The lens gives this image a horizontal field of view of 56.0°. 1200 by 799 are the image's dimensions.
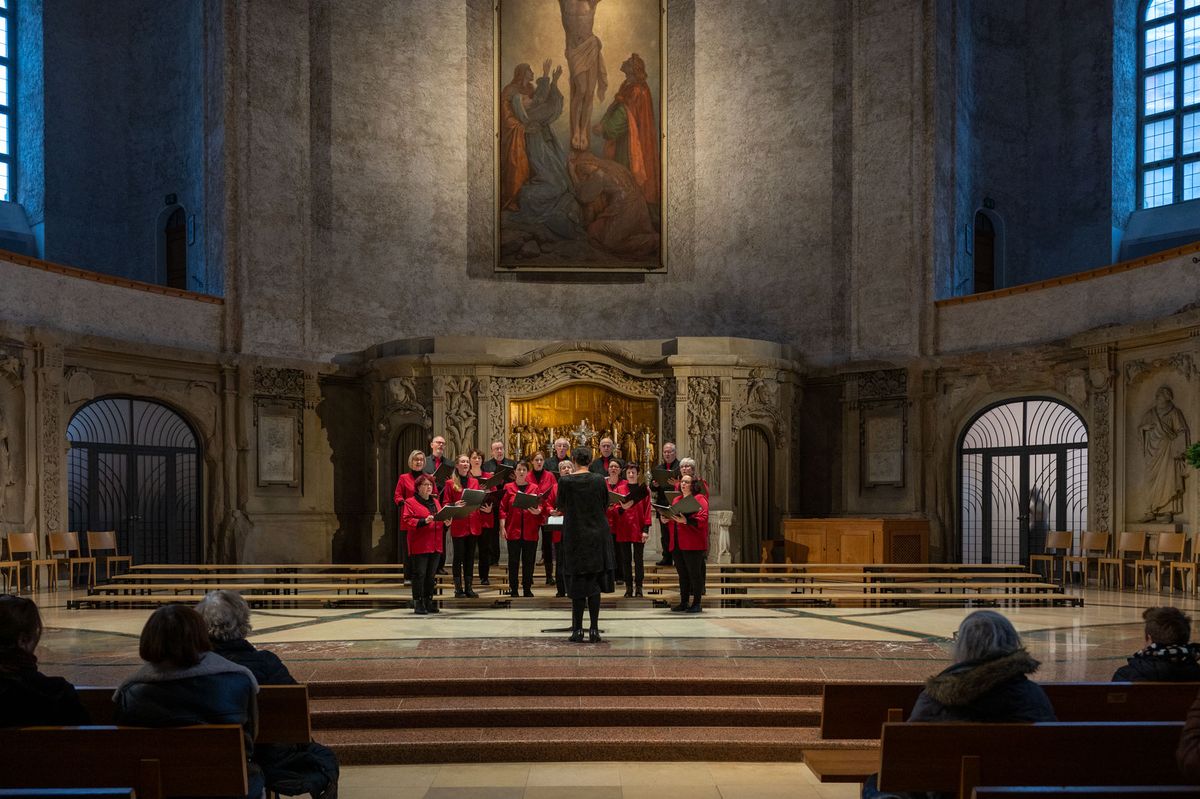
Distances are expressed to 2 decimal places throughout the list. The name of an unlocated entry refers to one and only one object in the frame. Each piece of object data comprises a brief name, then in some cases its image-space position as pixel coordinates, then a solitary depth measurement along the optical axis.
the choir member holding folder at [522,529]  12.58
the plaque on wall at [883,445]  18.89
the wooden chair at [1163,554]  14.33
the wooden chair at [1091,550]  15.56
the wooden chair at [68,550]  14.86
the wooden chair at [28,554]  14.58
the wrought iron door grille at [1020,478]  17.34
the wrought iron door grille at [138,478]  17.06
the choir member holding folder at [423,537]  10.79
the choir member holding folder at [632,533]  12.27
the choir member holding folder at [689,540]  10.77
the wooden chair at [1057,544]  16.14
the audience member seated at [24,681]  3.89
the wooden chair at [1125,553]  15.01
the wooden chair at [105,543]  15.73
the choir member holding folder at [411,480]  10.87
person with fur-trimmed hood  3.91
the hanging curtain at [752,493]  18.41
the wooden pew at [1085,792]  3.36
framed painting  21.44
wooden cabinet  15.14
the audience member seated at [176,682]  3.90
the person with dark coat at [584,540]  8.70
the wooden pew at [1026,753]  3.86
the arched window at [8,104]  20.09
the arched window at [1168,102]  19.89
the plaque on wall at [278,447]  18.66
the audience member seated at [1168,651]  4.85
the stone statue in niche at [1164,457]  15.07
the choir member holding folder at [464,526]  11.35
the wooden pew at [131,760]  3.76
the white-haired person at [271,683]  4.54
